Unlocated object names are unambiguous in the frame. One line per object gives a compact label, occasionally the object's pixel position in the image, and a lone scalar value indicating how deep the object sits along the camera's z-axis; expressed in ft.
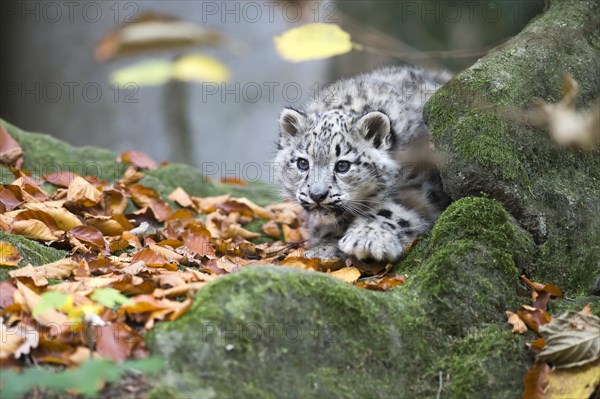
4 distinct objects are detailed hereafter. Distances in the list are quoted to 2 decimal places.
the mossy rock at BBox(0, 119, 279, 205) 53.31
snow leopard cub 43.57
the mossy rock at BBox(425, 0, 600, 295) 38.17
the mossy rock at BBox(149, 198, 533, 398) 27.94
